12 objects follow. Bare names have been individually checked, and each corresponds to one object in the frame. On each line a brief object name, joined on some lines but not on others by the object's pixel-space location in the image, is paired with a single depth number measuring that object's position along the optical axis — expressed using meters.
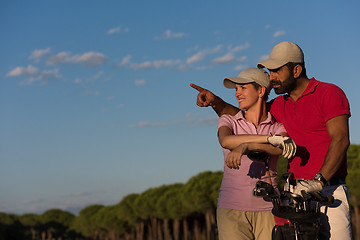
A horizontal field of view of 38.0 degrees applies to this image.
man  4.83
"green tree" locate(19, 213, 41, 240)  82.06
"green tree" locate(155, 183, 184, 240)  48.41
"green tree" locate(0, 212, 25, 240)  62.13
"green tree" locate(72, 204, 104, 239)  76.44
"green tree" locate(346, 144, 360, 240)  29.11
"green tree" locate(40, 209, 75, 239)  83.88
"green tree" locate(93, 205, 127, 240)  65.50
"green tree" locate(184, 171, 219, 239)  41.66
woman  5.28
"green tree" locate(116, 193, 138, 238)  59.09
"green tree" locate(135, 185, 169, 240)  53.97
